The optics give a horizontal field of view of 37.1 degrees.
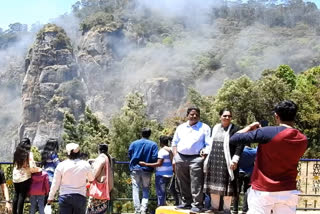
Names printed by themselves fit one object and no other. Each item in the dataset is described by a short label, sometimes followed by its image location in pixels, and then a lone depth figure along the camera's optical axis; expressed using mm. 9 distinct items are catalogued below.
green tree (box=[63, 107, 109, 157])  36594
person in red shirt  3996
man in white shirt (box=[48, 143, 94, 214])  5688
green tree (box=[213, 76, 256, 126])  29391
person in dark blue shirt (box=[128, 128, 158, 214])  7648
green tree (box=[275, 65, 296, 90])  45128
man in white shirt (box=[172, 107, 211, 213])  6148
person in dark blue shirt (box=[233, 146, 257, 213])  6418
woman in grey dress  5723
